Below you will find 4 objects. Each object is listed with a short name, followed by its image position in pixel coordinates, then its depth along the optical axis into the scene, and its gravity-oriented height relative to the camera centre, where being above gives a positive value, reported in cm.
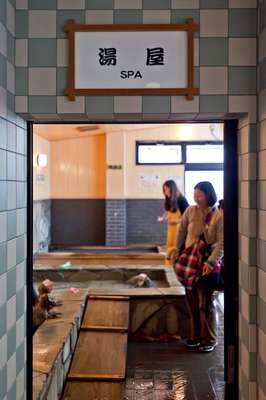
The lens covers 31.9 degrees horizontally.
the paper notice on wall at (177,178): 859 +21
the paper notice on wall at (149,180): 867 +18
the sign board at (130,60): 173 +49
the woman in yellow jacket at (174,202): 477 -13
